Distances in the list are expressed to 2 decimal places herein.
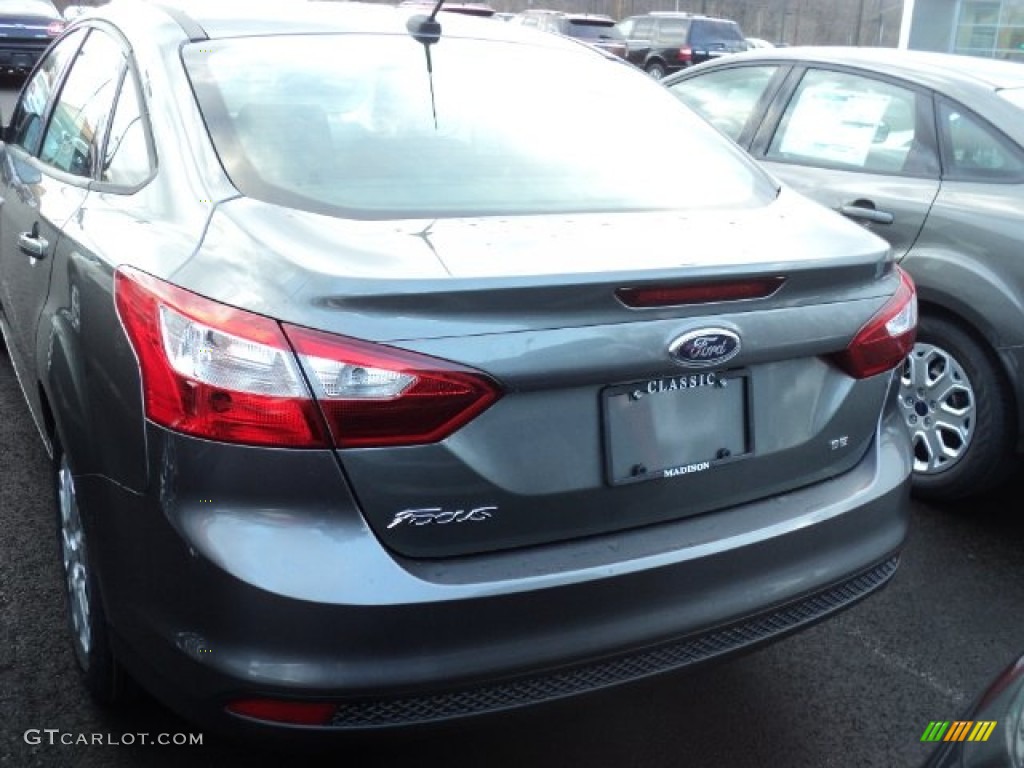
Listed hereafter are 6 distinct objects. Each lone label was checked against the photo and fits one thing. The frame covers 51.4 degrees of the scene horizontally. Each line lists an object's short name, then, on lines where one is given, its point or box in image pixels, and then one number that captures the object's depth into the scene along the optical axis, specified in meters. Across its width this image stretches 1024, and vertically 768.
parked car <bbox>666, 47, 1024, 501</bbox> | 3.71
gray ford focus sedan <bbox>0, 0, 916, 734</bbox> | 1.83
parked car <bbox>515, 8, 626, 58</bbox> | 25.09
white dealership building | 22.78
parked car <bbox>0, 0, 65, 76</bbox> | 17.81
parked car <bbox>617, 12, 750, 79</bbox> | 26.61
